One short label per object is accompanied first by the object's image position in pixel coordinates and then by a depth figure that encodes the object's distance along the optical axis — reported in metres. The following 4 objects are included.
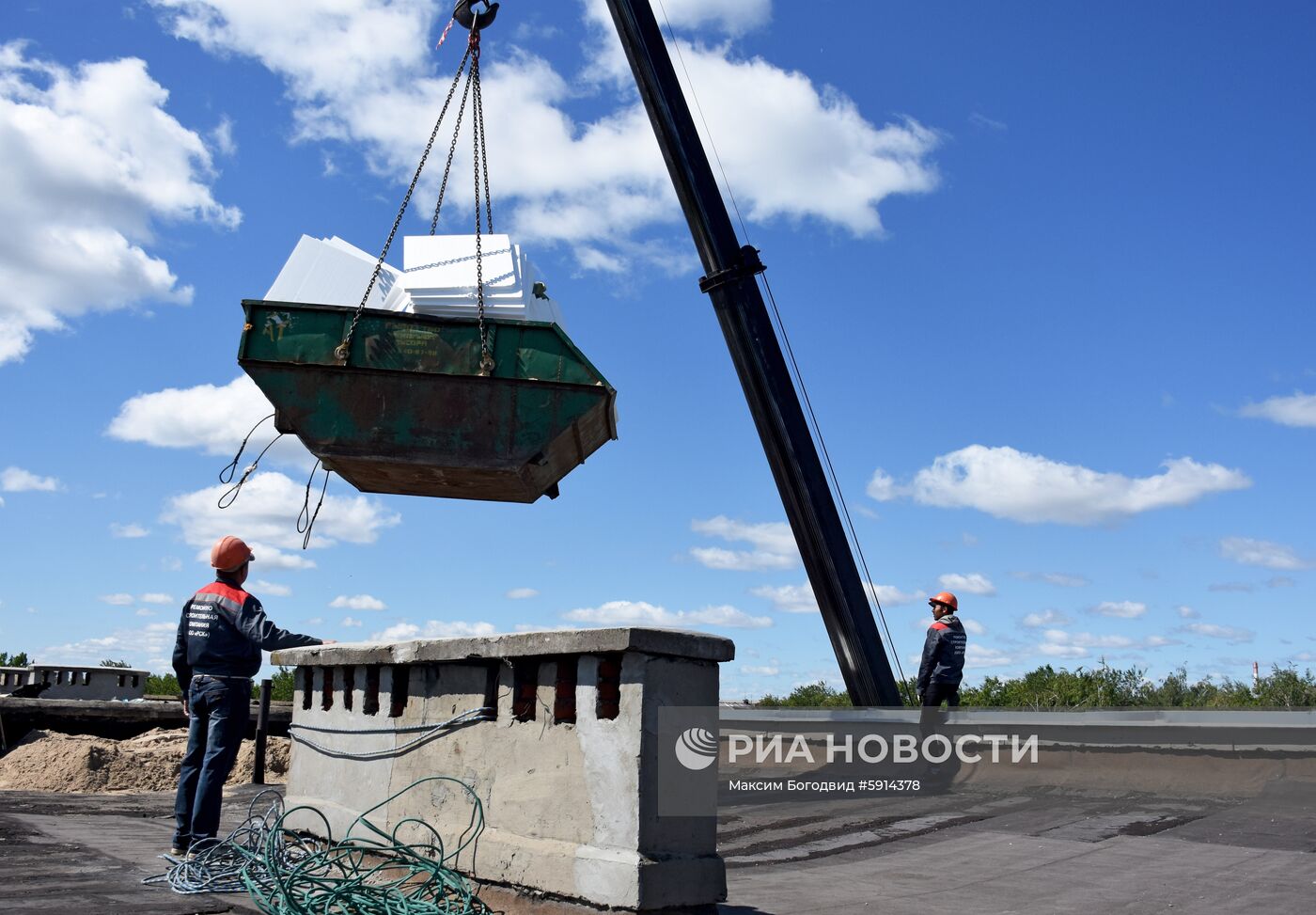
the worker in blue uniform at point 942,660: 10.06
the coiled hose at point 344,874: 4.25
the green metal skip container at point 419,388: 6.86
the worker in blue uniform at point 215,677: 5.71
